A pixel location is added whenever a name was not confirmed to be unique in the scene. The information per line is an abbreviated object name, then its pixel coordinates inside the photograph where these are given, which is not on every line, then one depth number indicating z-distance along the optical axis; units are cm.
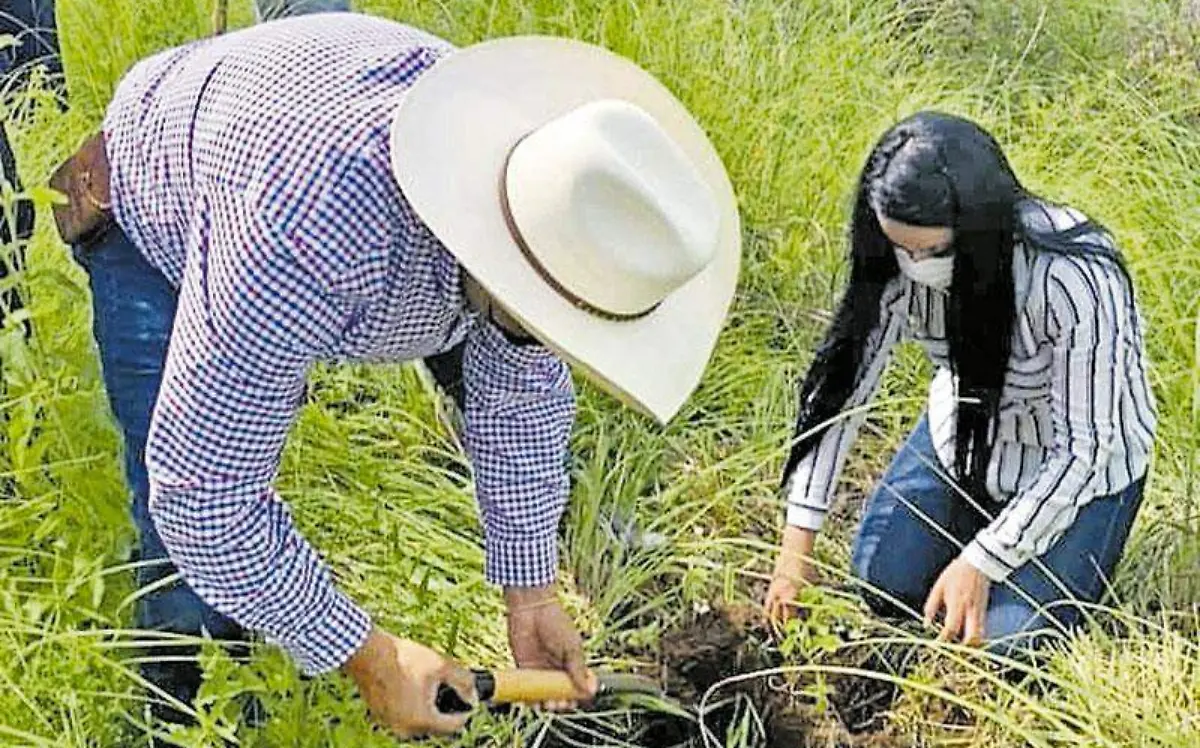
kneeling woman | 213
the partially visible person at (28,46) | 305
